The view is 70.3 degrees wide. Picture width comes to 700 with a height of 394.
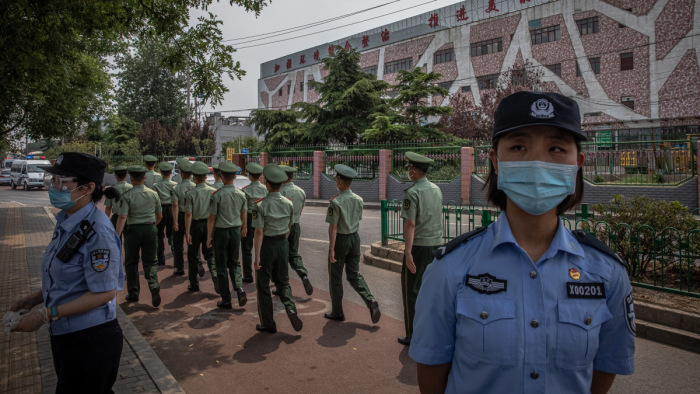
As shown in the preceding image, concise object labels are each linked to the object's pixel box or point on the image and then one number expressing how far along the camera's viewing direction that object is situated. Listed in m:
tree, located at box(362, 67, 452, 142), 24.62
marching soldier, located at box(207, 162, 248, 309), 6.96
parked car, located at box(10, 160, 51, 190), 39.16
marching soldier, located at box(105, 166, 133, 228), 8.40
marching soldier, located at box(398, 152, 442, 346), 5.26
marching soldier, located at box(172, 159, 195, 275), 9.01
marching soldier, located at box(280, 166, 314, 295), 8.11
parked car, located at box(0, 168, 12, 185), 46.41
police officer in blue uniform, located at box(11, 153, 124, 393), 2.90
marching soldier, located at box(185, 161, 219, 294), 7.85
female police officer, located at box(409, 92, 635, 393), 1.54
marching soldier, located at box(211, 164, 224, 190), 10.35
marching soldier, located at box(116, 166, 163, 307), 7.05
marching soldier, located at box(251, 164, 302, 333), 5.83
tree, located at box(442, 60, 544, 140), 31.19
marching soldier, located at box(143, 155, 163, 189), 10.70
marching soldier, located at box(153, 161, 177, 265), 10.05
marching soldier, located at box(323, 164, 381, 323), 6.20
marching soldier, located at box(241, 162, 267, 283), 8.52
